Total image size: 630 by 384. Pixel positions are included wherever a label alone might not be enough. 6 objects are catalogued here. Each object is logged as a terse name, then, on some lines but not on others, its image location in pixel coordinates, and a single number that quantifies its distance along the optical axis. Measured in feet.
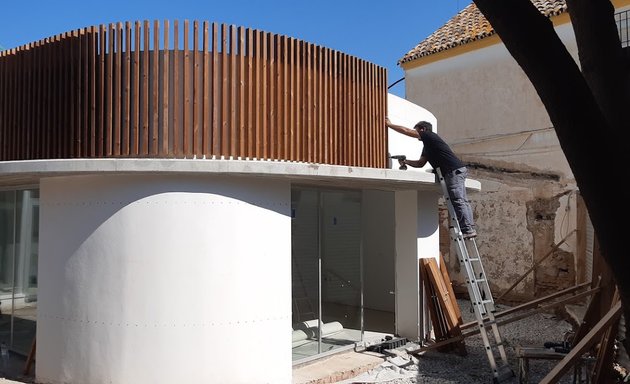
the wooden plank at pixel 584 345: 16.11
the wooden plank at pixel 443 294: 29.27
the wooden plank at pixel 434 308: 30.01
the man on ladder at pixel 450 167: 27.30
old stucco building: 44.55
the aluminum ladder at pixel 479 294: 25.20
